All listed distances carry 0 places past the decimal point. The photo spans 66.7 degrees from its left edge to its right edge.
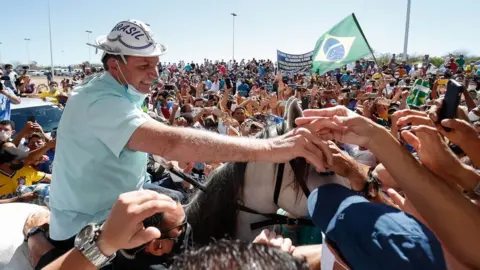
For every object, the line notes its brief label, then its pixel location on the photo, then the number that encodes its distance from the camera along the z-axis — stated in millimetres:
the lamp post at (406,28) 21078
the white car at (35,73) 57419
